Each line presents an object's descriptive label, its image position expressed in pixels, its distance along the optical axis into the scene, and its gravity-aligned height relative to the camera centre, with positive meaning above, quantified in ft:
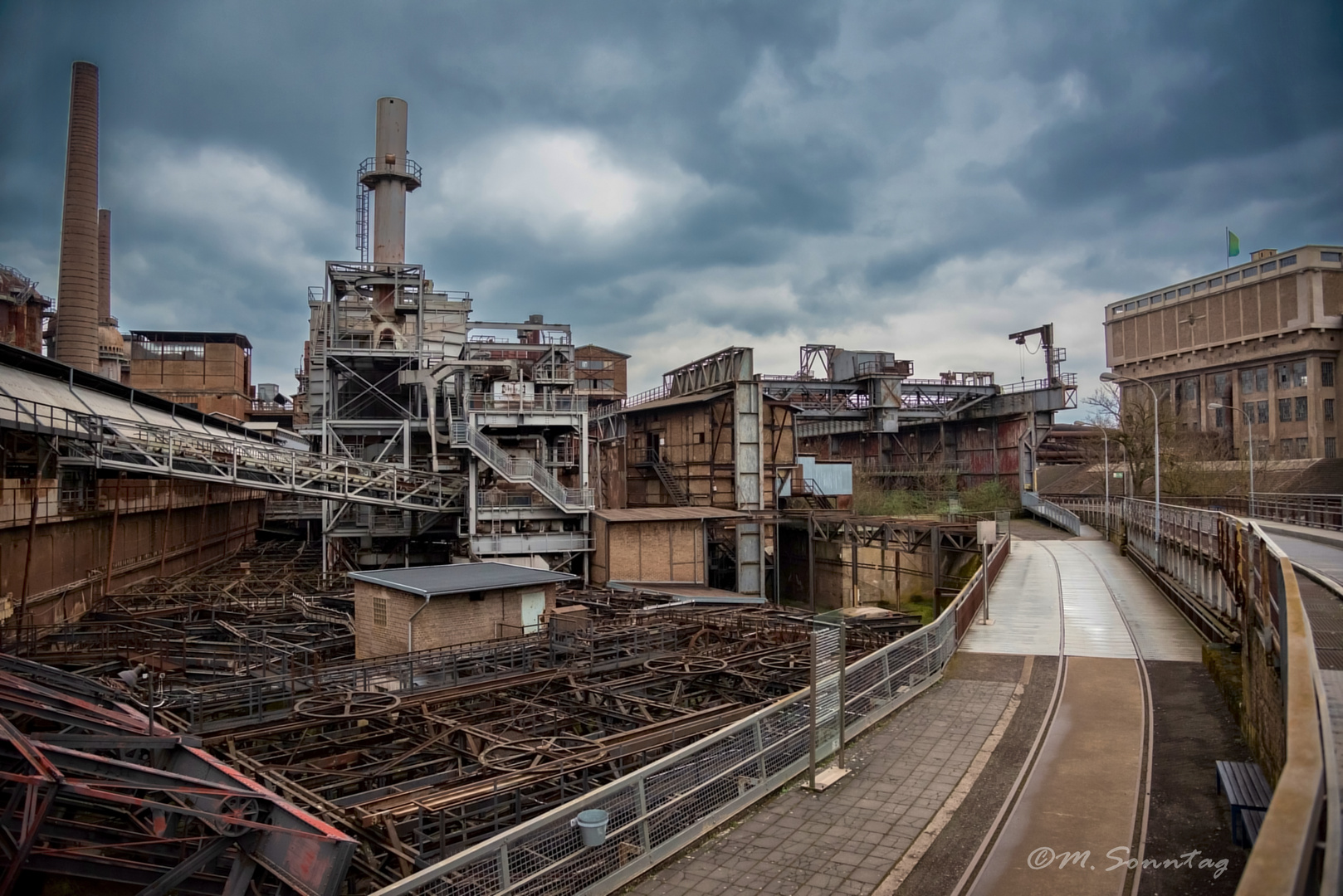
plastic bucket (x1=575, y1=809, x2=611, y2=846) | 24.41 -10.06
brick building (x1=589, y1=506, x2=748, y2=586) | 116.57 -8.48
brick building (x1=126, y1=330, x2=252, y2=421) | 252.83 +37.05
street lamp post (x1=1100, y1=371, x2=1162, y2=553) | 92.94 +7.21
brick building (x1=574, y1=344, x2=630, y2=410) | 290.97 +43.00
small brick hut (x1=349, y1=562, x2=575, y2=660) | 67.51 -10.18
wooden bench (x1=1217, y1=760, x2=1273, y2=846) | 25.82 -10.20
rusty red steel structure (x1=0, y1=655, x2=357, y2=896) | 27.09 -11.95
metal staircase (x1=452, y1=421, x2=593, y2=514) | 116.78 +2.19
